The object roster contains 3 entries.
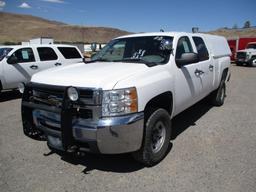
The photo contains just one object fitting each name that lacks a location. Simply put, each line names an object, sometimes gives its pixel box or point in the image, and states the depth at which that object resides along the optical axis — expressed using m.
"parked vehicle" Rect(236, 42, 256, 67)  22.00
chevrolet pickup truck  3.19
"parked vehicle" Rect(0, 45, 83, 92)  8.55
